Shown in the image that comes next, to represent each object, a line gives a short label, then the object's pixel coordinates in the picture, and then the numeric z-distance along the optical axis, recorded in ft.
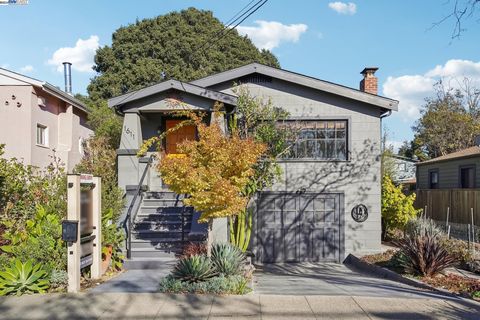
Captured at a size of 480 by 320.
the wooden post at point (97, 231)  28.60
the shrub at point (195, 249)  30.41
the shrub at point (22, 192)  34.19
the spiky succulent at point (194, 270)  24.88
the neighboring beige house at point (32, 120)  58.70
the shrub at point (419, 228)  34.62
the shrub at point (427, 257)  31.53
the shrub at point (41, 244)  26.23
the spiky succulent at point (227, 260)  26.11
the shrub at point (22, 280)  24.45
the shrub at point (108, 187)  32.35
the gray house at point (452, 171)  67.67
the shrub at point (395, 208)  51.19
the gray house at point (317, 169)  47.70
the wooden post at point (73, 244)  24.89
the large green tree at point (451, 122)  109.19
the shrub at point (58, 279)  25.39
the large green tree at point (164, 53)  117.39
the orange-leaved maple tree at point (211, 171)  27.86
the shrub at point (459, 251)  36.42
